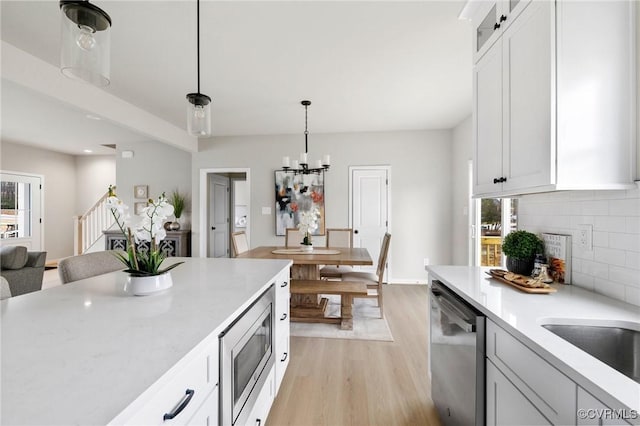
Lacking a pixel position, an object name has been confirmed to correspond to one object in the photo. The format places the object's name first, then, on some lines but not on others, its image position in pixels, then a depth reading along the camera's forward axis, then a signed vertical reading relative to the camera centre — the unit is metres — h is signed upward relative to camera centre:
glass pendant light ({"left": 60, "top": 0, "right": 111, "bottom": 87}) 1.08 +0.67
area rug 2.91 -1.22
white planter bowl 1.21 -0.30
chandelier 3.60 +0.63
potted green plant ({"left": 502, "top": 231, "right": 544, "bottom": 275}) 1.70 -0.22
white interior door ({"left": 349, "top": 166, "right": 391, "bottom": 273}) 5.05 +0.12
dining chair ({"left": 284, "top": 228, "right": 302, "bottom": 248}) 4.42 -0.38
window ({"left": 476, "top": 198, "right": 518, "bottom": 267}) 3.35 -0.16
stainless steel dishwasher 1.20 -0.69
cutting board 1.36 -0.36
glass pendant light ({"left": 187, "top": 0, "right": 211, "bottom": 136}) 1.78 +0.62
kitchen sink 1.01 -0.45
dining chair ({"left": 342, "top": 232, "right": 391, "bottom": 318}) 3.26 -0.77
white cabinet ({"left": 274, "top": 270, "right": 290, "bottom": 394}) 1.78 -0.73
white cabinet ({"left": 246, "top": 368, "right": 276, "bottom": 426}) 1.32 -0.96
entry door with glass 5.85 +0.03
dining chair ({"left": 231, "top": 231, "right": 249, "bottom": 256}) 3.55 -0.38
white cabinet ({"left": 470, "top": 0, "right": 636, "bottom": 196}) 1.21 +0.50
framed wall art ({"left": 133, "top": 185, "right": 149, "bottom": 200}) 5.72 +0.40
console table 5.30 -0.54
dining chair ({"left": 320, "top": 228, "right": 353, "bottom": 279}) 4.23 -0.37
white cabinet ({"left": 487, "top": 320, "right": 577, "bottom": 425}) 0.78 -0.53
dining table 3.08 -0.52
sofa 3.51 -0.70
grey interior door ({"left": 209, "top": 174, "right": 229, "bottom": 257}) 5.69 -0.07
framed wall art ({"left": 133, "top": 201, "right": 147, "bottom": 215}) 5.68 +0.14
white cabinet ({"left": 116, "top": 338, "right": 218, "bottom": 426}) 0.63 -0.46
